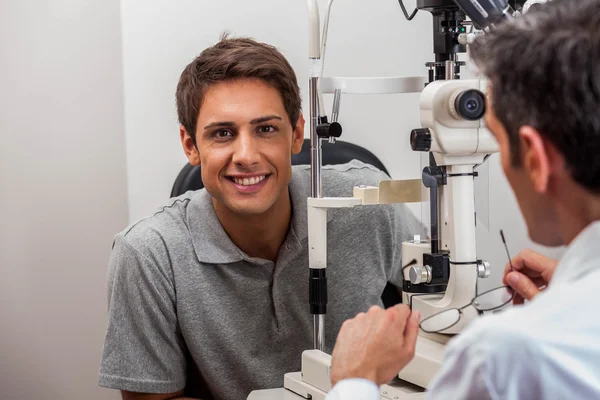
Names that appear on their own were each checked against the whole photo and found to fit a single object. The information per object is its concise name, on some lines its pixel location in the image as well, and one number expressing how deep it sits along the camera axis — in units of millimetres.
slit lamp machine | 1445
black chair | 1962
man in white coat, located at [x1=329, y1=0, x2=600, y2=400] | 1026
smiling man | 1709
